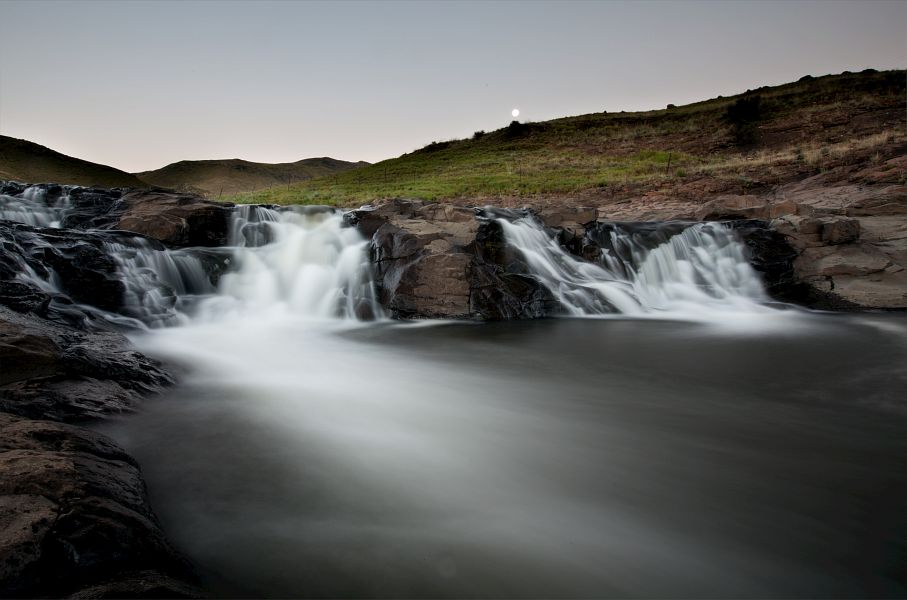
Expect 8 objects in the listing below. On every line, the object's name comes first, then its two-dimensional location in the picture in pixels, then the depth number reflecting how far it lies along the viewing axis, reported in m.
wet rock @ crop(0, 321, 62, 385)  3.40
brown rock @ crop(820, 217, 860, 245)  11.27
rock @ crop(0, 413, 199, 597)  1.60
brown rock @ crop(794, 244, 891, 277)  10.84
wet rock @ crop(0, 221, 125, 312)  7.43
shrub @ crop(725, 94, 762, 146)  36.21
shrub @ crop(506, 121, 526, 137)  51.43
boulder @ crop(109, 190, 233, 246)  10.58
